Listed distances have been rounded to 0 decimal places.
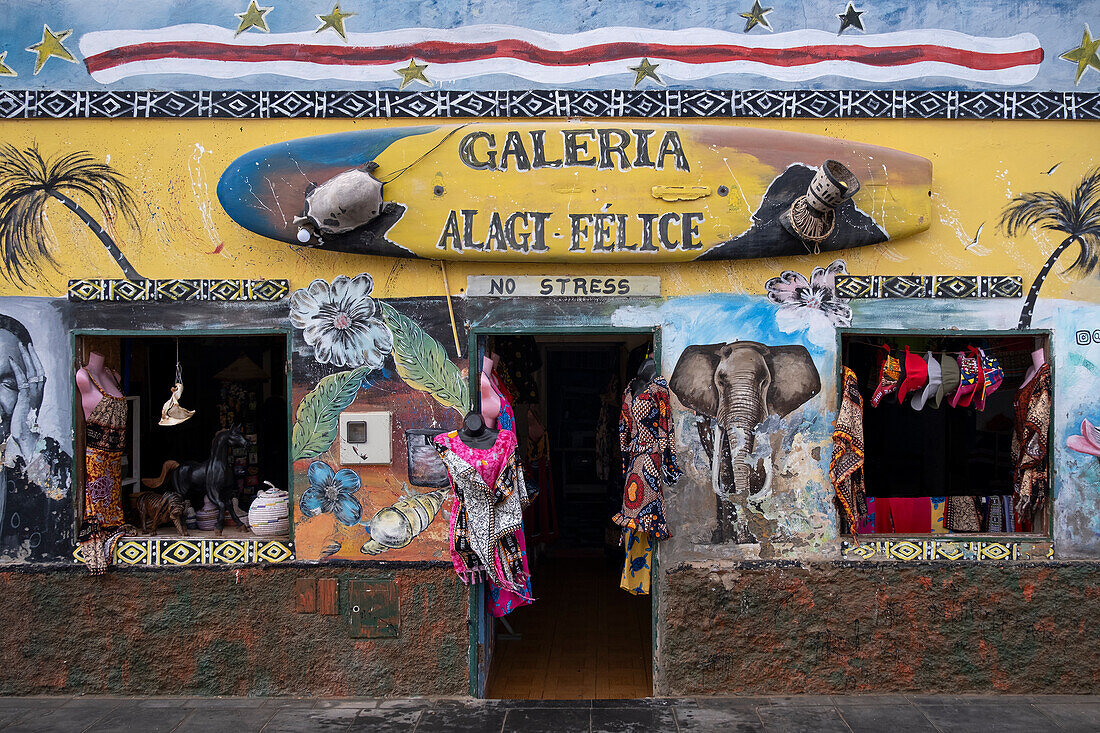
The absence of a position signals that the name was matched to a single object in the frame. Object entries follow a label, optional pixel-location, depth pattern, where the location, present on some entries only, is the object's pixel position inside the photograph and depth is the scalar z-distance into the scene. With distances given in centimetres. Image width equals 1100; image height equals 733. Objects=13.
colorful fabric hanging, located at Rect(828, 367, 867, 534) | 525
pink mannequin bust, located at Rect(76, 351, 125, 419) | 539
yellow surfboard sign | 524
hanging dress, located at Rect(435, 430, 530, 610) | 509
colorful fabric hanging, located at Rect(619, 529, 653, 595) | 554
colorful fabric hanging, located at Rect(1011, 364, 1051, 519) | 532
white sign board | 533
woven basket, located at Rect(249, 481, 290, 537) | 542
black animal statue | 569
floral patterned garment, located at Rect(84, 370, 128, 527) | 542
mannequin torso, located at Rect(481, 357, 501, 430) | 536
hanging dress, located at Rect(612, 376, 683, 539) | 519
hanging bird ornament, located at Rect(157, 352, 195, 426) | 544
